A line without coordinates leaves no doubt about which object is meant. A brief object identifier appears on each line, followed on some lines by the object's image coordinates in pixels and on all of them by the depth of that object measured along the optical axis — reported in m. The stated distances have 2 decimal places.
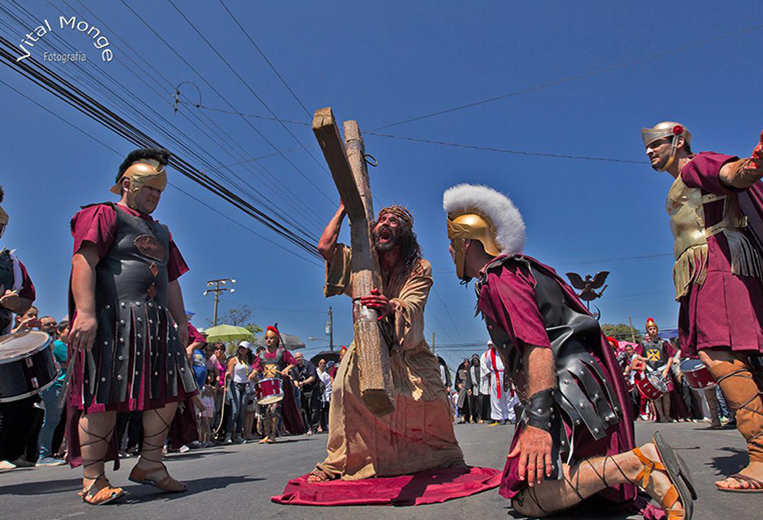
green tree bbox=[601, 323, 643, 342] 64.19
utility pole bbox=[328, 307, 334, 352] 54.62
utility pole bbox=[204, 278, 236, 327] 45.19
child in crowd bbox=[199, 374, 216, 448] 9.30
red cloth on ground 2.81
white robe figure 12.86
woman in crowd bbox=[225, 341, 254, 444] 10.22
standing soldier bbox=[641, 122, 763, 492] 2.96
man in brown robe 3.49
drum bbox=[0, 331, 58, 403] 3.69
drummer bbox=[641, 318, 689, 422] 10.71
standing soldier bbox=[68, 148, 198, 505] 3.12
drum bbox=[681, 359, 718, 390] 4.12
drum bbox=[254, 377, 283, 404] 9.45
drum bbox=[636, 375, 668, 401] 10.16
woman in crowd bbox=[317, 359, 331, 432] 14.70
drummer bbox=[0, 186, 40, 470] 4.12
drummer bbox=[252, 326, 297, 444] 9.84
